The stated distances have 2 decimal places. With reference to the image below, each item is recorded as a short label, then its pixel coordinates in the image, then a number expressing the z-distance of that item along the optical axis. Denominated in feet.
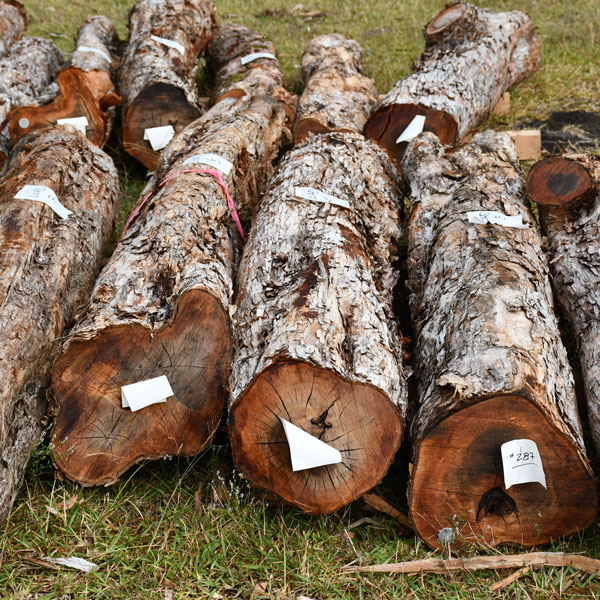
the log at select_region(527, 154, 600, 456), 10.49
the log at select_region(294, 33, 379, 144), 16.79
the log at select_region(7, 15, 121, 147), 16.29
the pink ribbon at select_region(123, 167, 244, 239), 12.18
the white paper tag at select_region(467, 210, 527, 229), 11.10
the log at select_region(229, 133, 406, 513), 8.43
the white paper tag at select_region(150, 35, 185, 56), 19.93
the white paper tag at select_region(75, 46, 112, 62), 20.33
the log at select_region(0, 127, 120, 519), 9.29
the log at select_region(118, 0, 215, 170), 17.31
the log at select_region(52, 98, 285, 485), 9.18
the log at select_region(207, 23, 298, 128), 18.58
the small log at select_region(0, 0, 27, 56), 22.85
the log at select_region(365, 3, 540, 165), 16.80
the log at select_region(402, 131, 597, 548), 8.14
